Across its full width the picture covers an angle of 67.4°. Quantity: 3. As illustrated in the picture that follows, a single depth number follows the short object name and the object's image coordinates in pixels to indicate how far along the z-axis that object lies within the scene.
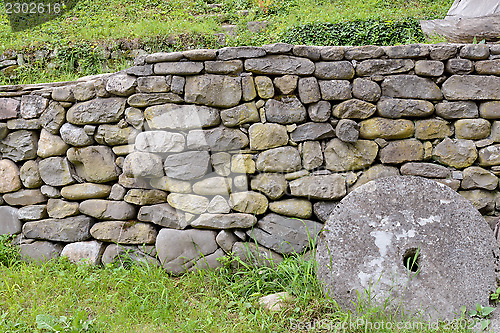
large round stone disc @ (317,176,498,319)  2.47
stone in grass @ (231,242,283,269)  2.98
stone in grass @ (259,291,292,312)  2.53
